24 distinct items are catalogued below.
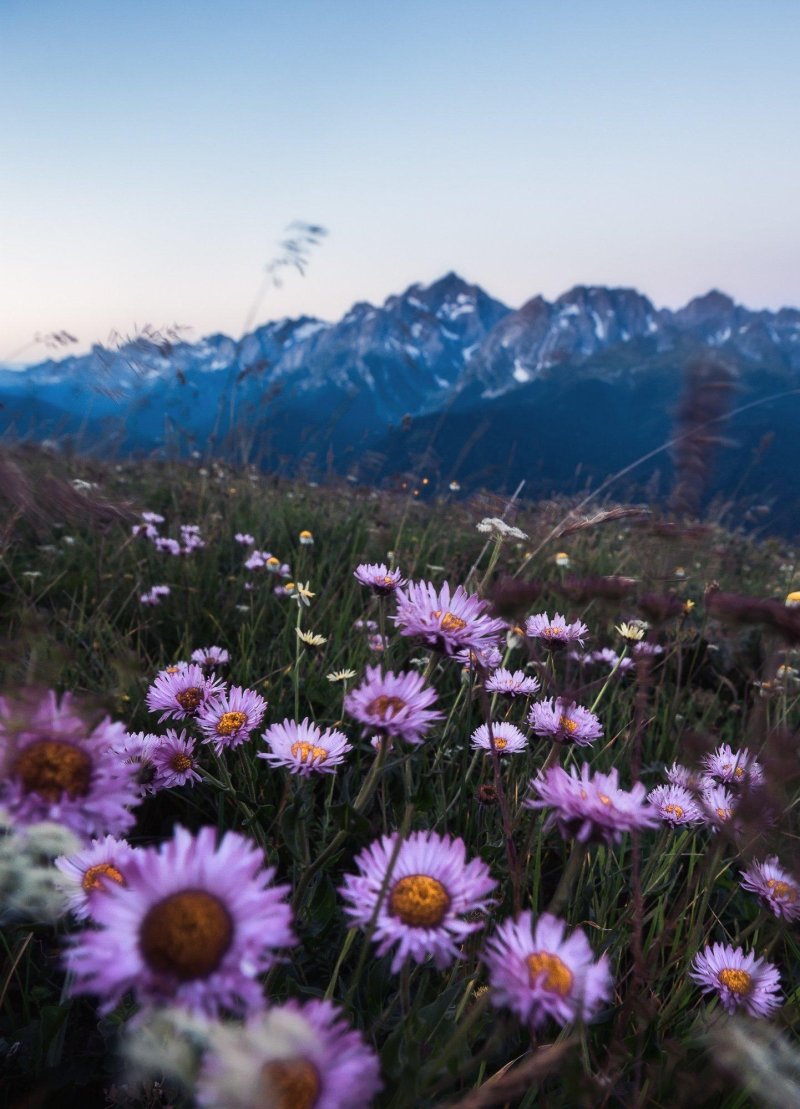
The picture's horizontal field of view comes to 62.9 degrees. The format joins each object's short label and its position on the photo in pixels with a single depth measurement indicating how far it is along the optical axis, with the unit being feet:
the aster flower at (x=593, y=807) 0.54
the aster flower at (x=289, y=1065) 0.34
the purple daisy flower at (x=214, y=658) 1.25
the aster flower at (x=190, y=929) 0.37
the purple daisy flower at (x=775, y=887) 0.87
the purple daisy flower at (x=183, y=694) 0.87
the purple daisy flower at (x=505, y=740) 1.02
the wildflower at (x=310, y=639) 1.32
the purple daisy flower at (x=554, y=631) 1.07
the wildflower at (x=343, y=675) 1.25
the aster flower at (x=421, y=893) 0.51
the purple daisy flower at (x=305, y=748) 0.79
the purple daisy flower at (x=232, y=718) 0.84
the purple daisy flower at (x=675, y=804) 0.94
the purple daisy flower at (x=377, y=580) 0.98
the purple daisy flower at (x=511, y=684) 1.13
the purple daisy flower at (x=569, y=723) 0.90
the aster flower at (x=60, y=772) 0.43
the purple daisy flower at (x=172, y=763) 0.84
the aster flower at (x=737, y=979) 0.80
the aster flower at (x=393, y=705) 0.59
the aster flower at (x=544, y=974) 0.44
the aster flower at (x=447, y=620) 0.72
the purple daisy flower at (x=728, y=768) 0.97
